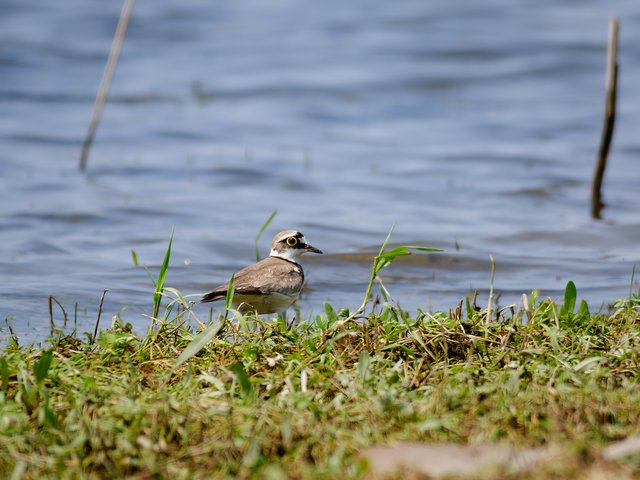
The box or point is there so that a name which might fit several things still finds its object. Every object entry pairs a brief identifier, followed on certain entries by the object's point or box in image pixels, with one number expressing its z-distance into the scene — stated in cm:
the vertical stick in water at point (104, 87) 2259
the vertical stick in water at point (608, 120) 2180
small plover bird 1344
